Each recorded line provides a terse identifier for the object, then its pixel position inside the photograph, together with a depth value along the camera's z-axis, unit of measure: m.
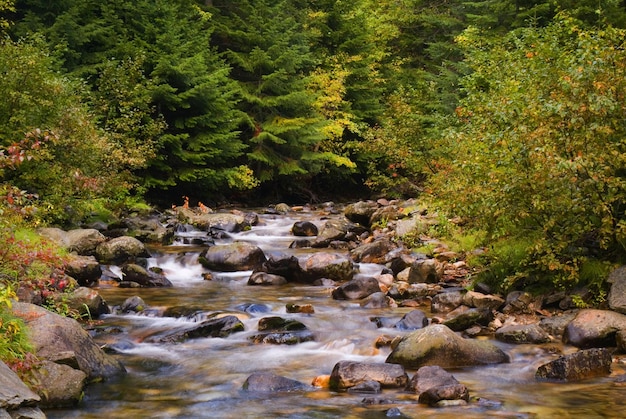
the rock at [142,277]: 13.37
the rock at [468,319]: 9.79
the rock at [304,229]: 20.50
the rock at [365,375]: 7.54
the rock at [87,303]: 10.36
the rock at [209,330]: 9.71
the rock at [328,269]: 13.95
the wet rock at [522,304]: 10.39
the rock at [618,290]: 9.17
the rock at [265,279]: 13.84
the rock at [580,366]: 7.70
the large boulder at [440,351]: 8.25
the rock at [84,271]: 12.75
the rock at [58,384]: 6.69
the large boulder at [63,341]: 7.27
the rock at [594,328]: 8.68
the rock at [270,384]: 7.53
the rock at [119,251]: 15.02
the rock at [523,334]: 9.15
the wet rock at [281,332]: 9.49
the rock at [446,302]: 10.98
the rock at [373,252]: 15.71
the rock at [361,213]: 21.66
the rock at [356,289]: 12.10
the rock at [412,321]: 9.92
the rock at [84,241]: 15.09
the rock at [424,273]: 12.79
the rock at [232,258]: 15.17
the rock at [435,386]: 6.93
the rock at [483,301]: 10.68
